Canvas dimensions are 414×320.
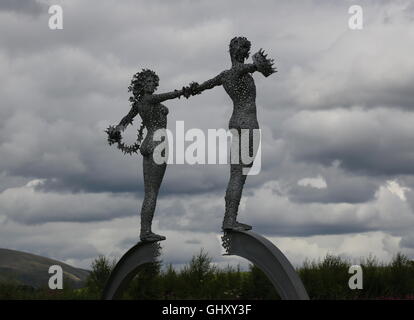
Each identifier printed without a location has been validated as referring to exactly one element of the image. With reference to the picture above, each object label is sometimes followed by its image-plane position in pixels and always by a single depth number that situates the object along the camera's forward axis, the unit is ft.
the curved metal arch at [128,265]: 35.88
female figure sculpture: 35.99
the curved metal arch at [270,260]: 29.58
